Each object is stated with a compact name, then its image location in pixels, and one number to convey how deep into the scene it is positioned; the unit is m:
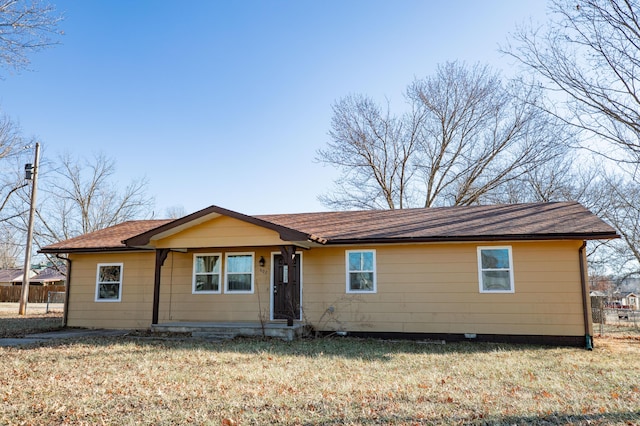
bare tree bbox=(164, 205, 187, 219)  52.02
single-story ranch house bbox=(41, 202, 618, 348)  10.51
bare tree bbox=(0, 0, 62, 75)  6.75
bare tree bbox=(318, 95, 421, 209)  24.39
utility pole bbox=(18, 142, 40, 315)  18.78
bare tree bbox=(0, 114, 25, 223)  21.17
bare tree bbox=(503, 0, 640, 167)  7.18
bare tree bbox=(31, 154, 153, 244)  27.41
